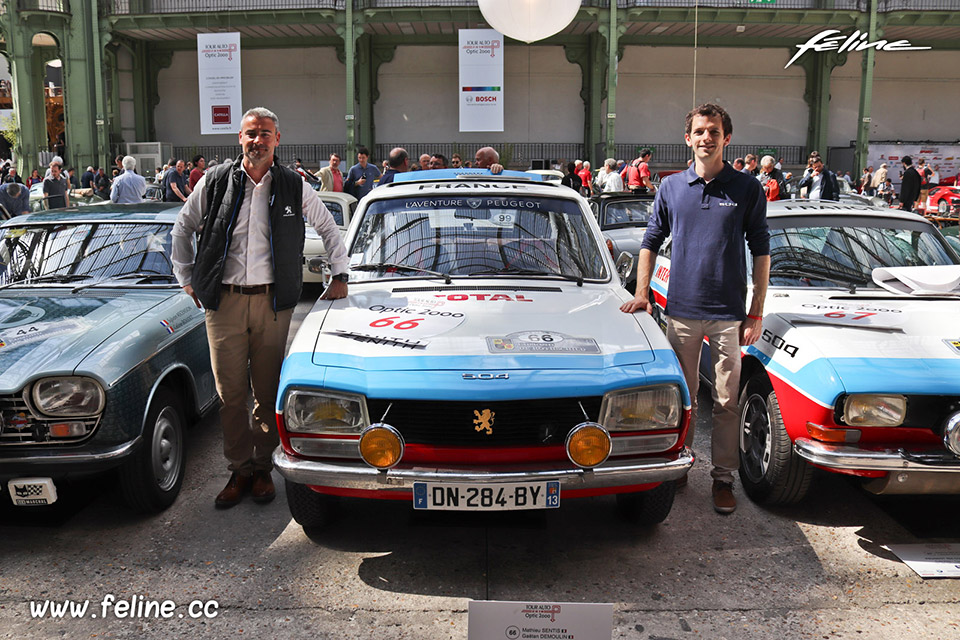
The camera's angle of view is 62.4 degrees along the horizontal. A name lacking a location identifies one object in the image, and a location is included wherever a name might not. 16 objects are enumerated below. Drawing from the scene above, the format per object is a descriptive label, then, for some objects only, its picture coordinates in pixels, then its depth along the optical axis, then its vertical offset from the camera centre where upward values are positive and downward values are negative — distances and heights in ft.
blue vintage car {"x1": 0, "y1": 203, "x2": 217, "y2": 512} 11.62 -2.77
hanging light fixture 34.76 +7.19
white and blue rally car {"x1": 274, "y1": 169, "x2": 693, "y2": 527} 10.23 -3.00
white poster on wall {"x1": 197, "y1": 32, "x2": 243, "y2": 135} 72.59 +8.94
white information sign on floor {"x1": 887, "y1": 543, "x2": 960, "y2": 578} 11.35 -5.49
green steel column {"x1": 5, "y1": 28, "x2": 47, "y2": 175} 74.95 +7.14
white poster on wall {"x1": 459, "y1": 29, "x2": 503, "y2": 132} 72.13 +8.93
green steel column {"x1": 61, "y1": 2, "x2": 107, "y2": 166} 76.59 +8.44
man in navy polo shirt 12.85 -1.39
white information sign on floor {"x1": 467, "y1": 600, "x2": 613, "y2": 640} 7.40 -4.07
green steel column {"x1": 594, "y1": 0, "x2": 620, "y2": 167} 73.56 +11.02
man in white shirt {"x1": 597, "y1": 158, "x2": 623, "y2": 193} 44.98 +0.05
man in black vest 12.69 -1.37
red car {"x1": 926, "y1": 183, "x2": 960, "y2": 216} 66.80 -1.64
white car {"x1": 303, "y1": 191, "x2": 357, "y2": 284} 33.40 -1.61
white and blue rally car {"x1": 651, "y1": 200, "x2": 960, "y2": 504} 11.40 -2.68
